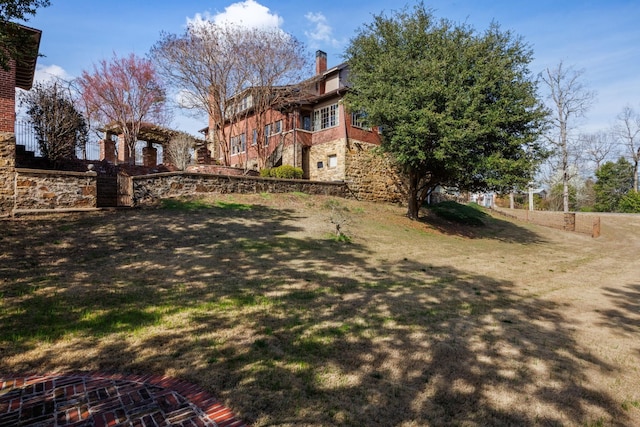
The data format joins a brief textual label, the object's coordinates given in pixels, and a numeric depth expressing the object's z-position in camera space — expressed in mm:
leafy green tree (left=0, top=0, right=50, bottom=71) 7188
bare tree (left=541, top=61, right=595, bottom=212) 28875
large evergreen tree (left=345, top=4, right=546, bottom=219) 14086
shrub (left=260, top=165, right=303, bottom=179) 20203
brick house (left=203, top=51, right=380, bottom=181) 21922
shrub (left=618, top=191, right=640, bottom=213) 31386
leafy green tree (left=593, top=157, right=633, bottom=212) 39375
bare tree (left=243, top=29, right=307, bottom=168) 21109
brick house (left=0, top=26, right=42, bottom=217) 10328
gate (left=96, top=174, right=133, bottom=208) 13057
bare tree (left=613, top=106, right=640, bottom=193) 37719
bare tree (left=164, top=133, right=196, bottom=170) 27328
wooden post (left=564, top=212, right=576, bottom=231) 23500
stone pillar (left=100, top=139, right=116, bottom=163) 23922
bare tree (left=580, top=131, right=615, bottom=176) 41125
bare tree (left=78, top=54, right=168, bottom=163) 25328
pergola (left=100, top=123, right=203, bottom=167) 27688
